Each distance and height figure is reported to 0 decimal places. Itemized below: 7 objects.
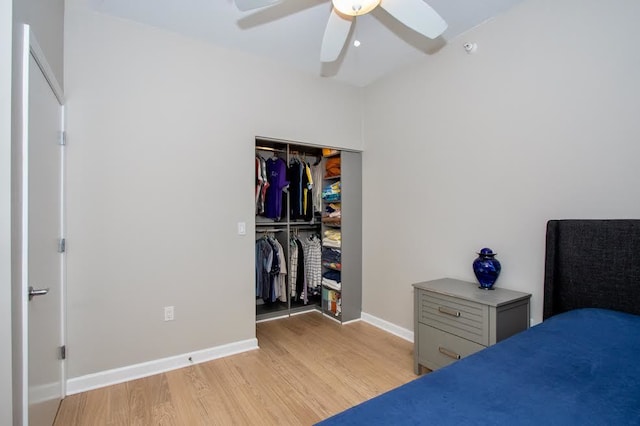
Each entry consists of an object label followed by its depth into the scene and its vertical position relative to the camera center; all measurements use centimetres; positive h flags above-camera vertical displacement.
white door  140 -15
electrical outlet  251 -82
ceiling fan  161 +109
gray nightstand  199 -73
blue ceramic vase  226 -41
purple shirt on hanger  350 +30
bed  86 -55
